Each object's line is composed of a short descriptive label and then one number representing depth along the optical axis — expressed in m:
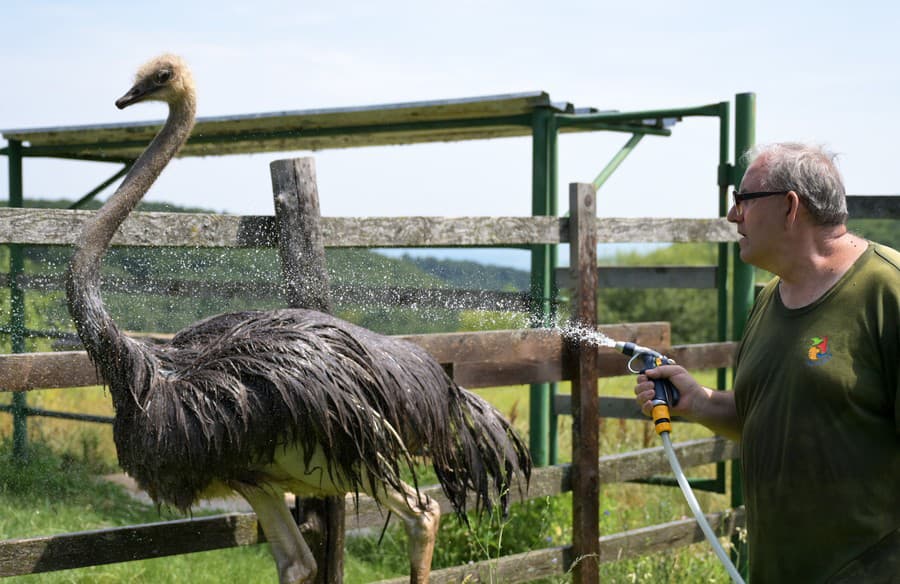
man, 2.70
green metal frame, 6.14
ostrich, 3.26
